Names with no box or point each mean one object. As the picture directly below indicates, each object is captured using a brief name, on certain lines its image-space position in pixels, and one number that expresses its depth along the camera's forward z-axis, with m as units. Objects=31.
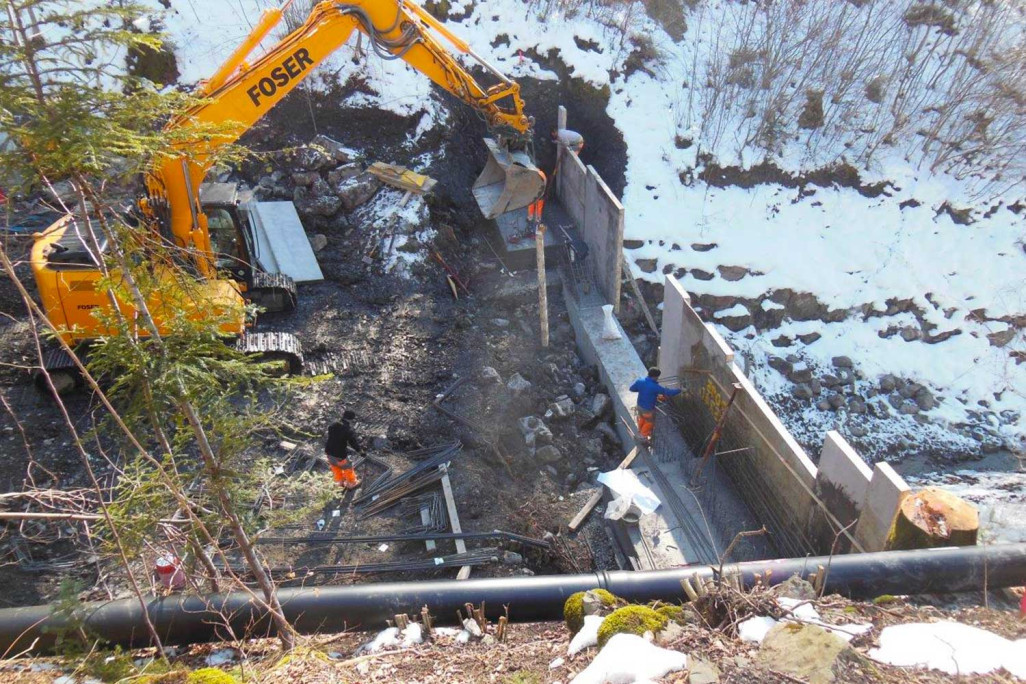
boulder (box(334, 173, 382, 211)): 12.22
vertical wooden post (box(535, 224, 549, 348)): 9.31
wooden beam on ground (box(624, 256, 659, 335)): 11.33
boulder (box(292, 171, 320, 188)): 12.40
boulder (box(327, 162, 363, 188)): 12.45
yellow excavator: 7.68
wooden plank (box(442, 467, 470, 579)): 6.65
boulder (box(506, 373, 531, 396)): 9.08
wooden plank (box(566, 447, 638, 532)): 7.51
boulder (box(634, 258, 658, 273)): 12.43
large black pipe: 4.56
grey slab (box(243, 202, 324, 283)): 11.01
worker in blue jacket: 8.10
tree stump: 5.25
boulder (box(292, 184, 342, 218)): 12.09
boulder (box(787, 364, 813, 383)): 11.27
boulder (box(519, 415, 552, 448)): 8.44
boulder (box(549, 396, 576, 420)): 8.90
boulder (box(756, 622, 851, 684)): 3.61
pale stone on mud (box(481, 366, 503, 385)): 9.18
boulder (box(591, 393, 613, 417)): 9.20
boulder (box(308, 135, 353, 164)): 12.67
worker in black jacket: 7.27
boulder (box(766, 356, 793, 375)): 11.41
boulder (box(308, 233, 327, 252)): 11.66
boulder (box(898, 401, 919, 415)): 10.73
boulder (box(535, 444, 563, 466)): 8.29
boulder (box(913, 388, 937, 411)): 10.86
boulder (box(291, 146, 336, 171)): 12.52
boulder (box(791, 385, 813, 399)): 10.91
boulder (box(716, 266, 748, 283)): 12.51
